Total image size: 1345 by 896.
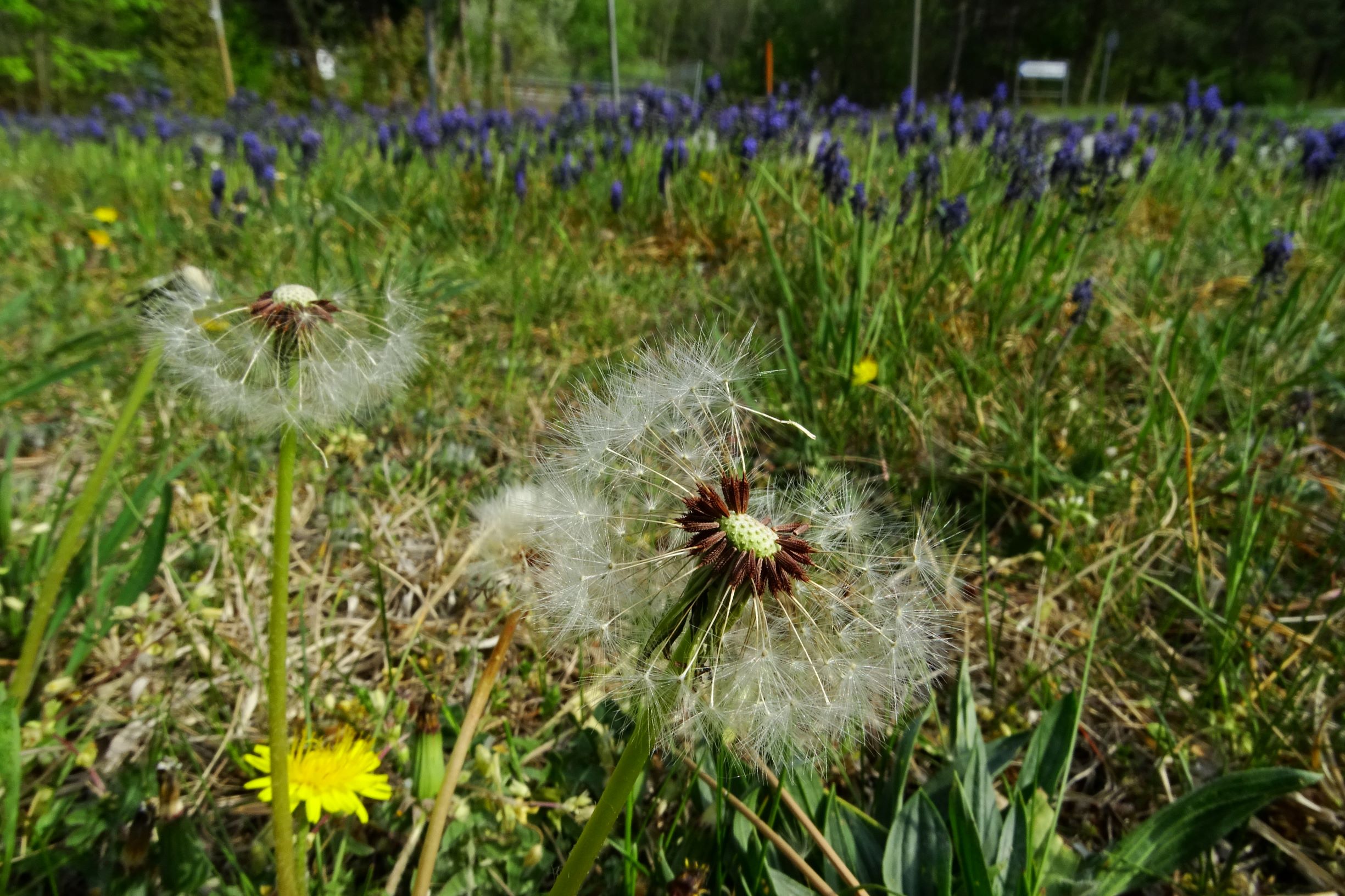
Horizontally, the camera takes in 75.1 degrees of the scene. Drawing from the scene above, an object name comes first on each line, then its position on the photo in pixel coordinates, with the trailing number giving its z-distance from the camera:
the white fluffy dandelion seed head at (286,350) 0.18
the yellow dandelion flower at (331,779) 0.19
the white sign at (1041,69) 6.46
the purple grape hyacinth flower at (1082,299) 0.39
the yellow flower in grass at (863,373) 0.37
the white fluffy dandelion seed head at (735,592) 0.15
